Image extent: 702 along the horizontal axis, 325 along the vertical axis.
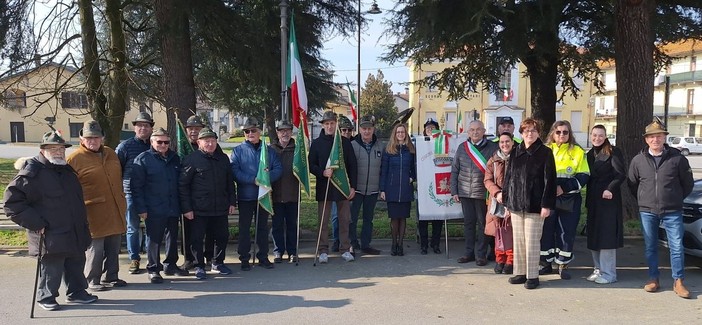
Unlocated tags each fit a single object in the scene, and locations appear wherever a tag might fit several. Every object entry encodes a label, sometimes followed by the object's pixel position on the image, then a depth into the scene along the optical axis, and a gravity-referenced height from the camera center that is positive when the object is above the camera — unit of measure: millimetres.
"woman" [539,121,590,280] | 6035 -776
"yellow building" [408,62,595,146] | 51094 +2820
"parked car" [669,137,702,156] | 39219 -869
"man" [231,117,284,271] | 6766 -516
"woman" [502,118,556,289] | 5758 -672
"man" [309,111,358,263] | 7215 -587
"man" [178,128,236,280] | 6324 -696
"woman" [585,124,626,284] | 5980 -847
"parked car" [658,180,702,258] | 6219 -1146
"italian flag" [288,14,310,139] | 9359 +1009
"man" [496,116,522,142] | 6512 +123
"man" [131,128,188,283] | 6090 -679
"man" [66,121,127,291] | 5664 -691
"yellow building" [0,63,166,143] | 11508 +1255
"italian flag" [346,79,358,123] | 20142 +1391
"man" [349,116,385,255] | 7465 -571
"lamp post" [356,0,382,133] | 11429 +3197
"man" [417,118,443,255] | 7609 -1487
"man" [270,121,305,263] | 7039 -838
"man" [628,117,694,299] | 5609 -682
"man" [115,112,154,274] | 6559 -240
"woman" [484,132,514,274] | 6383 -1013
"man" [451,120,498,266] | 6908 -648
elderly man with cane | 4812 -715
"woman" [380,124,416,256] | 7375 -640
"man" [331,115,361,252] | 7711 -1118
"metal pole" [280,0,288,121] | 9520 +1598
